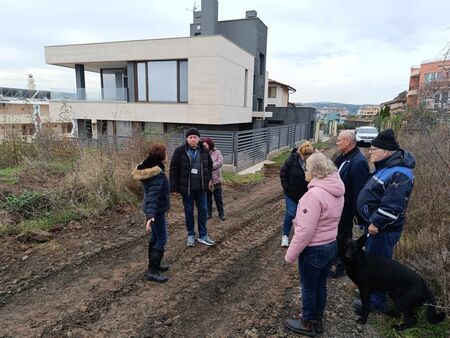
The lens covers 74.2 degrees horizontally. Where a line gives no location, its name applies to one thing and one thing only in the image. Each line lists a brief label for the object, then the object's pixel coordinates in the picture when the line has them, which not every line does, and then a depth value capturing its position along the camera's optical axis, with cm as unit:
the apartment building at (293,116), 2679
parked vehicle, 2075
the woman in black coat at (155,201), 338
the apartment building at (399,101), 5954
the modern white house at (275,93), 3481
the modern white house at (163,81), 1542
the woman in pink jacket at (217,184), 609
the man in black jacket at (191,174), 444
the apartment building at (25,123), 860
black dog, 263
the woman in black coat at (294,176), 422
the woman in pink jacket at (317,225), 244
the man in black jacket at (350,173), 347
